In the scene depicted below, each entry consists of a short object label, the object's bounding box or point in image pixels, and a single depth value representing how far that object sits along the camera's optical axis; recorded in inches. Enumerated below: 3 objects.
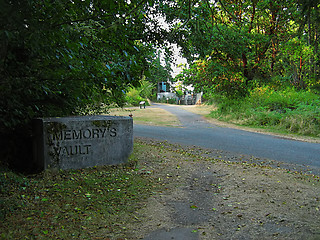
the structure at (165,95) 1955.0
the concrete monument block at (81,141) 181.0
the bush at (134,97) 1145.4
